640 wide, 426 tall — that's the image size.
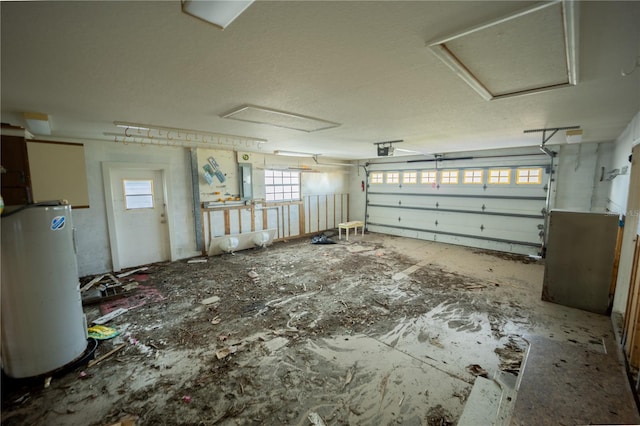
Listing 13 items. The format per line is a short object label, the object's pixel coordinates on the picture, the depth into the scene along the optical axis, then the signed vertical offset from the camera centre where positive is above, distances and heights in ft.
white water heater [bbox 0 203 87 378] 6.72 -2.97
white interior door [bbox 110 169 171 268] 15.99 -1.90
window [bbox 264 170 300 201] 23.50 +0.25
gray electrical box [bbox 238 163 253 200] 20.65 +0.66
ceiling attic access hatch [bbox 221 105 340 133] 8.87 +2.79
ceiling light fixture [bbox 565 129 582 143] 12.08 +2.52
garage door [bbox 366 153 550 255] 19.40 -1.29
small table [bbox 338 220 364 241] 25.77 -4.08
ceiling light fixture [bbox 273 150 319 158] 21.84 +3.12
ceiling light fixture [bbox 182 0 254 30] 3.42 +2.59
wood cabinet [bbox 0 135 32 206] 6.89 +0.50
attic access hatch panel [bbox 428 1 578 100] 3.76 +2.66
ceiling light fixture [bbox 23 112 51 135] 9.16 +2.60
